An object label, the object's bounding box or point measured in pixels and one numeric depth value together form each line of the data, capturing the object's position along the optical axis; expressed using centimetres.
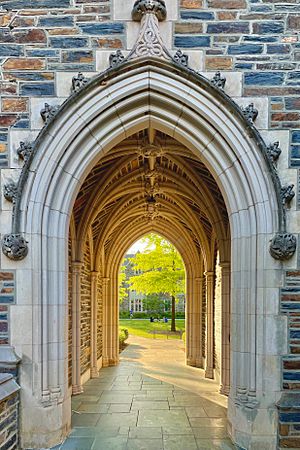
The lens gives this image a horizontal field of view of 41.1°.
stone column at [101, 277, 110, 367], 1075
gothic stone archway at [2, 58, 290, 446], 454
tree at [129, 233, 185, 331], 1830
